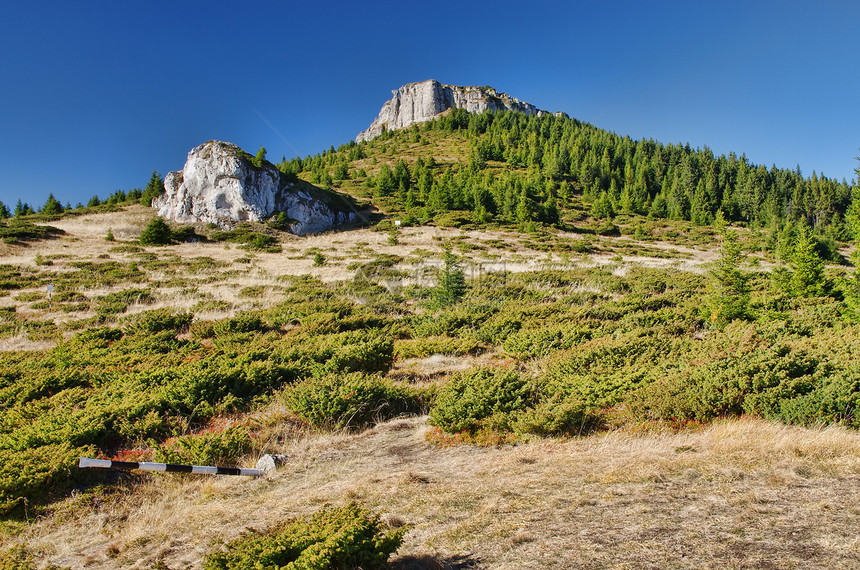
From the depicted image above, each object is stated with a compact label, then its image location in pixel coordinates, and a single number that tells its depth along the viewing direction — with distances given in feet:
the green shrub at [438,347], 35.68
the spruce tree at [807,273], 51.90
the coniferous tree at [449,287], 54.26
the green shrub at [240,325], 42.68
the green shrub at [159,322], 44.62
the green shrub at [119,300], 56.49
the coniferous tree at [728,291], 41.42
